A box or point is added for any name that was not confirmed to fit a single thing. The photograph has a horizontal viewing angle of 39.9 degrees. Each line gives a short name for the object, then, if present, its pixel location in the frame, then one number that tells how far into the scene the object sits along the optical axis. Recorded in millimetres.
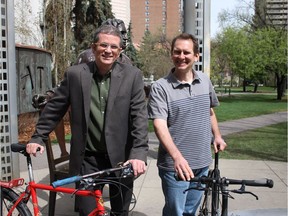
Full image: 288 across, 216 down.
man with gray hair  2723
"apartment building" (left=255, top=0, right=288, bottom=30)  35500
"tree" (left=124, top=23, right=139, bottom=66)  37906
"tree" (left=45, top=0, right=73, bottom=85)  16703
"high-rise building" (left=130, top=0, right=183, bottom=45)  93750
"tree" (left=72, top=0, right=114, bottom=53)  25969
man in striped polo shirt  2803
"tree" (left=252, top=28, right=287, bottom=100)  30781
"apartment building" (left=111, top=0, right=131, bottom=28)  43122
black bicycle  1927
